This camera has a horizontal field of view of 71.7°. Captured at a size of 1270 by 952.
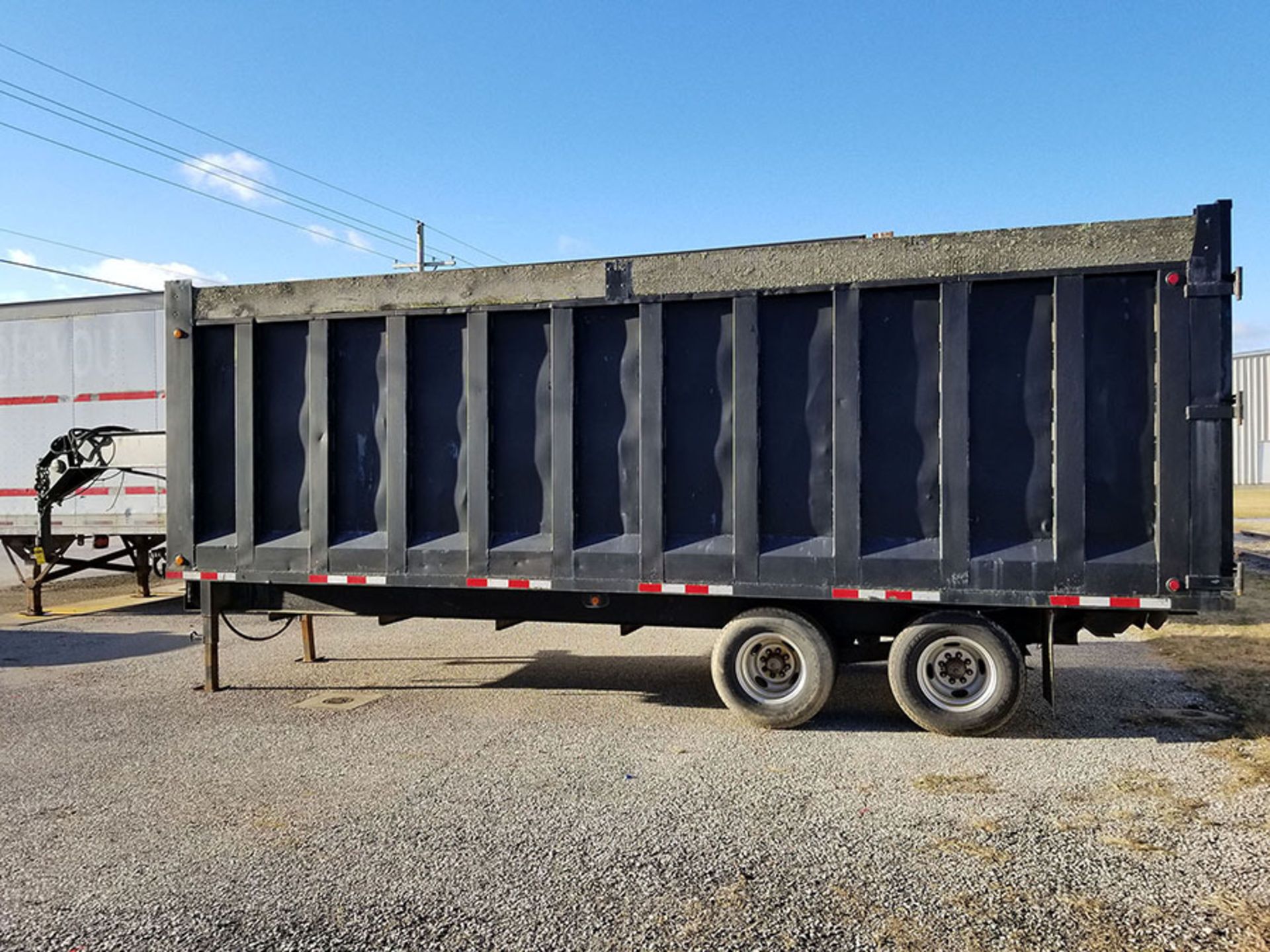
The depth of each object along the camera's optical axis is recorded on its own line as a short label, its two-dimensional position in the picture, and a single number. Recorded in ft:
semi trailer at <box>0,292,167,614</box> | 39.99
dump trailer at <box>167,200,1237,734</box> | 19.53
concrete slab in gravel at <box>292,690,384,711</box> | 24.39
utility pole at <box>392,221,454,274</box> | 113.39
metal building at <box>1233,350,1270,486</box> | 193.98
